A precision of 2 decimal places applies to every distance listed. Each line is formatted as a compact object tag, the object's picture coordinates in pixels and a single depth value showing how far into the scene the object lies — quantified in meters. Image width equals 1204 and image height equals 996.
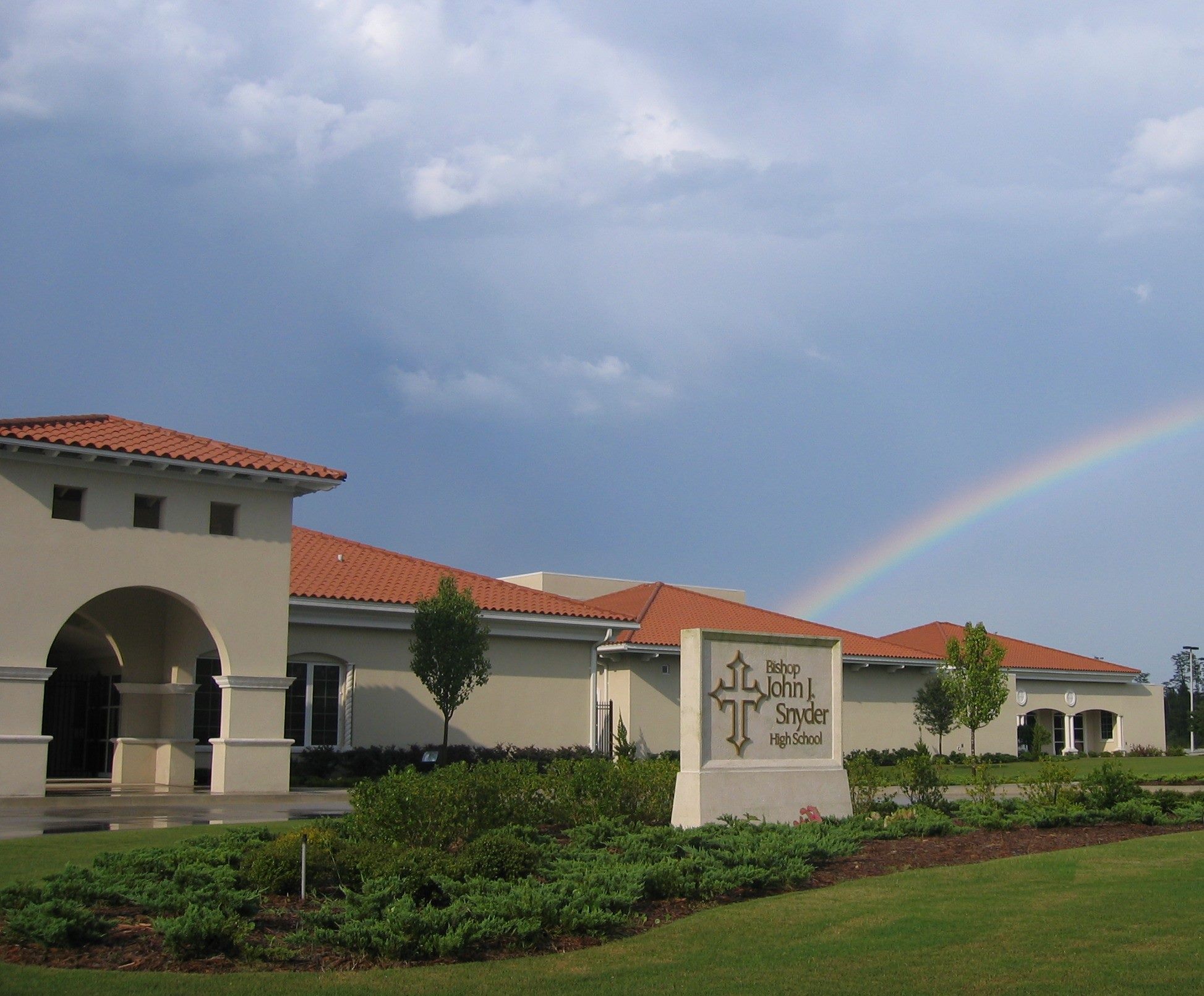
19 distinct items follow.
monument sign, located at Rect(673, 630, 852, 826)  14.41
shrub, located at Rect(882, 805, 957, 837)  14.59
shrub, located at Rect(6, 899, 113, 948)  7.99
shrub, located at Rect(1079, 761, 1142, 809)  17.00
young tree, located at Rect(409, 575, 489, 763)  26.34
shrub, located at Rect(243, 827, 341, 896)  10.26
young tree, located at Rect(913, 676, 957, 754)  39.78
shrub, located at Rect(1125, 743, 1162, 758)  50.53
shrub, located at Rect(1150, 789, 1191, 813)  17.64
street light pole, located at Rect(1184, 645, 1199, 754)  65.44
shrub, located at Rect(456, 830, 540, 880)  10.37
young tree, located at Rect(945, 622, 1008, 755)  39.06
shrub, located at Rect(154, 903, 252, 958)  7.89
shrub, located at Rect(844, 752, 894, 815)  16.20
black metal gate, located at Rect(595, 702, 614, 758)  33.94
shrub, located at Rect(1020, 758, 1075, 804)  16.81
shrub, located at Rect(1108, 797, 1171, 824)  16.39
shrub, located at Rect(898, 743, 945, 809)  16.56
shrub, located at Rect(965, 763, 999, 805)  17.25
